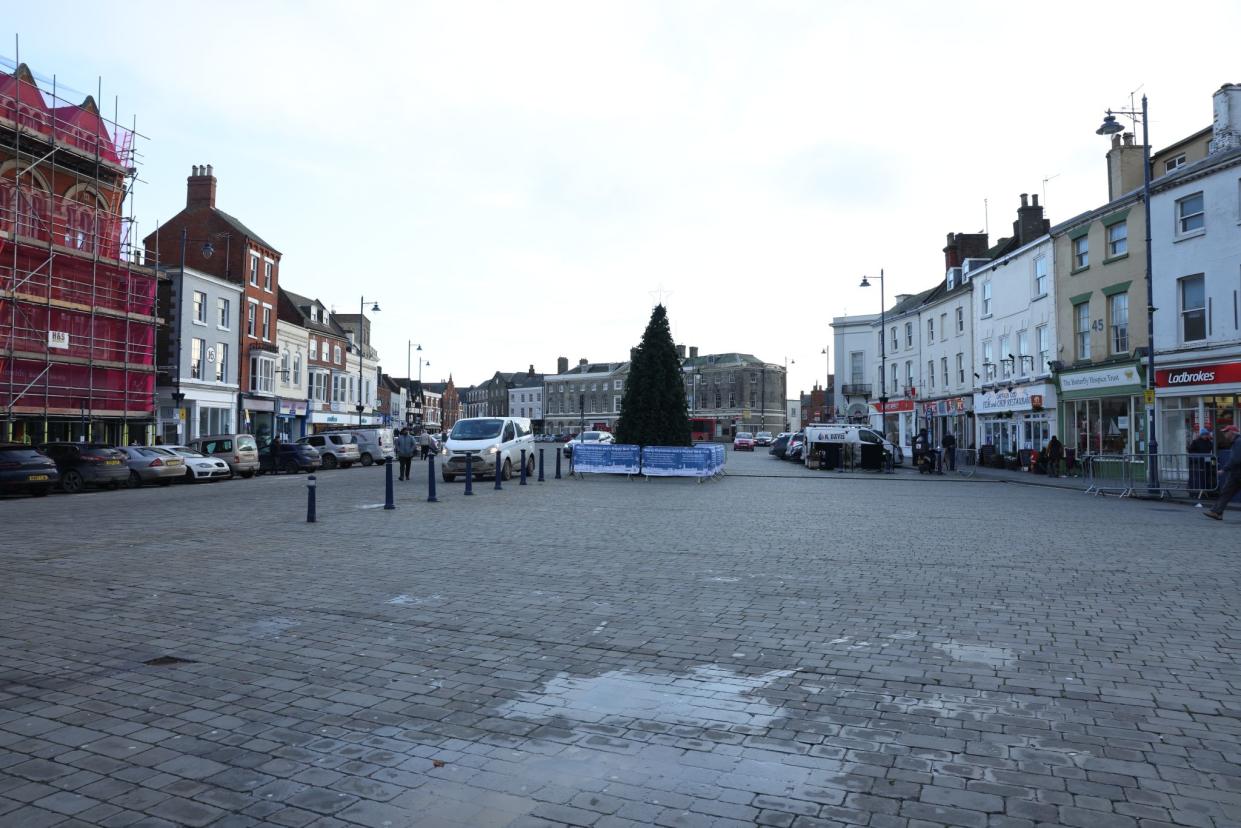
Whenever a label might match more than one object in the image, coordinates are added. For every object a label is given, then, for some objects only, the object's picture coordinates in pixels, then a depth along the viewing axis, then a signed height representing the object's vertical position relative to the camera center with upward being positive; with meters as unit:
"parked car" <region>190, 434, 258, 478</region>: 30.81 -0.53
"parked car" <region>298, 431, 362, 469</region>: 38.25 -0.53
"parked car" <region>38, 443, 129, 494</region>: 24.09 -0.83
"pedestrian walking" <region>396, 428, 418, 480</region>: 26.44 -0.34
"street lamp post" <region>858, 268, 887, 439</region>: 45.07 +5.91
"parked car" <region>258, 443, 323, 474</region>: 33.97 -0.92
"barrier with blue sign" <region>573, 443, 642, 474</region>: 28.45 -0.82
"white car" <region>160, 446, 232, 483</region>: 27.98 -1.00
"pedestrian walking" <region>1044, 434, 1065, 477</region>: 29.98 -0.67
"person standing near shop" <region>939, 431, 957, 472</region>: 33.85 -0.55
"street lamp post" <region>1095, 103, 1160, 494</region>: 20.97 +2.83
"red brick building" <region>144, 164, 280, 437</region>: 47.56 +10.42
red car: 75.56 -0.72
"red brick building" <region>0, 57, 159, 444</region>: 29.16 +6.23
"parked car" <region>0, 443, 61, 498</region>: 21.04 -0.82
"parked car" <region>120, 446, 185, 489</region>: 25.89 -0.90
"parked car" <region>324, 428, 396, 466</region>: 41.31 -0.42
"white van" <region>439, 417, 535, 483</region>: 25.16 -0.29
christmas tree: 31.08 +1.51
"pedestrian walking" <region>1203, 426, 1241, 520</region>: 14.64 -0.90
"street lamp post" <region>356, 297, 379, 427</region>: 53.59 +8.36
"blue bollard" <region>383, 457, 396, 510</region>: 16.11 -1.06
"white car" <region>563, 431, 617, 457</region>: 46.40 -0.03
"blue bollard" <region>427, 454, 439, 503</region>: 18.30 -1.09
